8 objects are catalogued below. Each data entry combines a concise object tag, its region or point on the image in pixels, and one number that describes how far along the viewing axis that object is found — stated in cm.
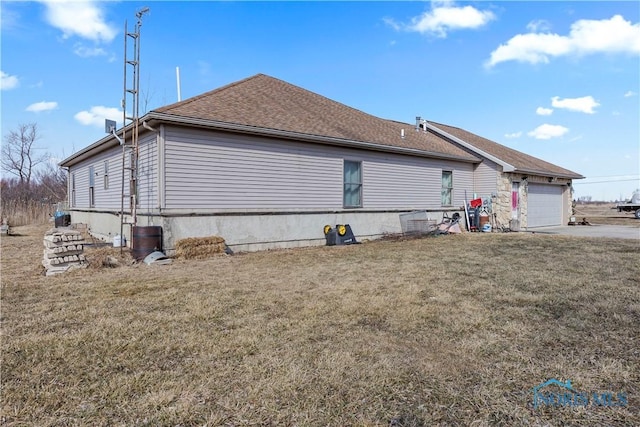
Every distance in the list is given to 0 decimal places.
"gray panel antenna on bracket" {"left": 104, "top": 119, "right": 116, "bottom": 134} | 1148
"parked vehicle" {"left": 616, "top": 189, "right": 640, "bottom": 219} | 2926
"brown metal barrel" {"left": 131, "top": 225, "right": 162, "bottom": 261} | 812
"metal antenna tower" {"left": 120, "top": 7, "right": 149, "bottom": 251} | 934
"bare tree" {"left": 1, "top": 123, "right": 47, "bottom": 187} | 3478
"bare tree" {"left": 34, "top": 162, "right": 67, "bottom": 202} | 3189
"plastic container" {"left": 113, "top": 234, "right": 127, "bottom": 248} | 1027
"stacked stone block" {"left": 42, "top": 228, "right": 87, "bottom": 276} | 652
